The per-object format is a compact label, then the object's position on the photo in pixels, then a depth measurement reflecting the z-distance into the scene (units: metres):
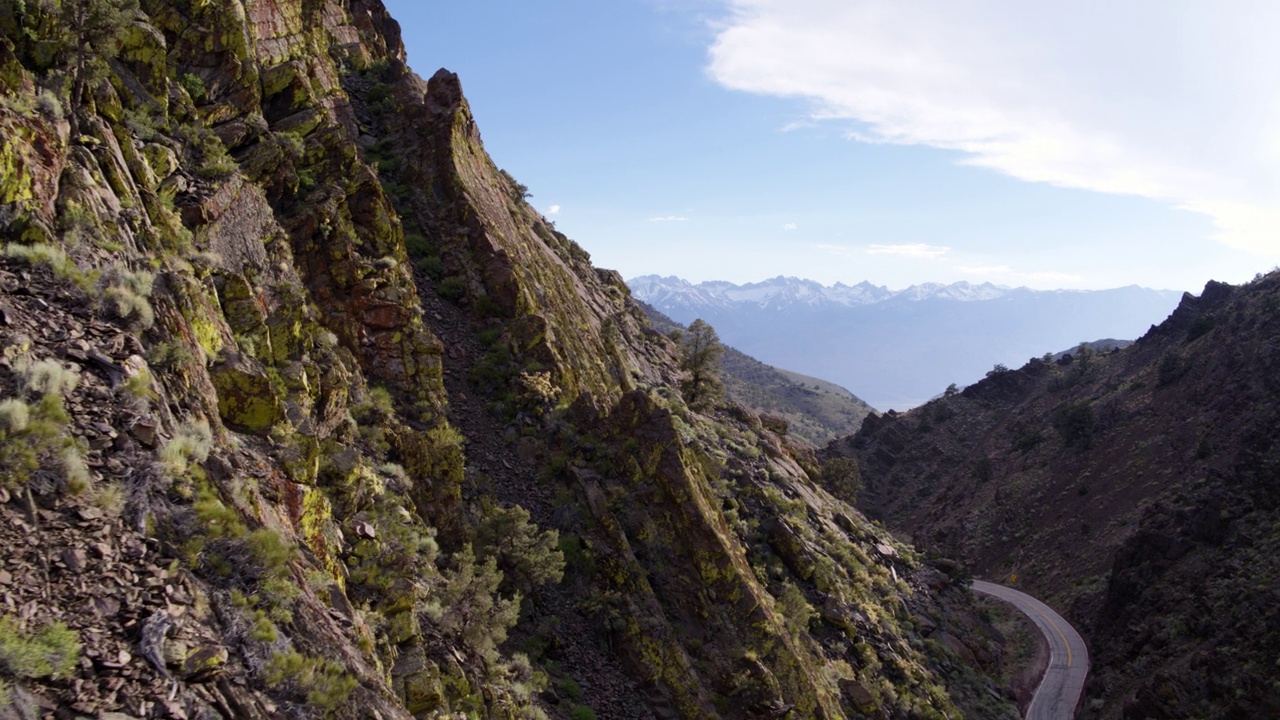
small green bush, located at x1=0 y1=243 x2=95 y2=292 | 8.58
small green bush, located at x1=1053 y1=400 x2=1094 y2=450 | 57.66
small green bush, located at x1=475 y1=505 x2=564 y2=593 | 16.53
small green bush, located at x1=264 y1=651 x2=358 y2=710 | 7.54
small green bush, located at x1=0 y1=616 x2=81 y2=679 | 5.36
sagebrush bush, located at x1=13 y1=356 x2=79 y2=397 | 7.34
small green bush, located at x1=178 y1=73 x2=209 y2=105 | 16.39
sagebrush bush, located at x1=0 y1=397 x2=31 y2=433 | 6.75
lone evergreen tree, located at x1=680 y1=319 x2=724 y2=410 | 39.31
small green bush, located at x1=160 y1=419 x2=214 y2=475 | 8.16
